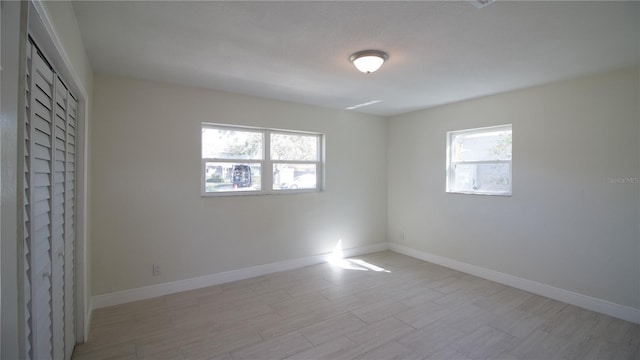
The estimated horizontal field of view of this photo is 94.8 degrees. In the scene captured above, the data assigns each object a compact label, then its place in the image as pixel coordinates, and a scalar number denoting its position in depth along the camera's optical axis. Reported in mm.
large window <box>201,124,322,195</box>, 3889
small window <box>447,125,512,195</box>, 3967
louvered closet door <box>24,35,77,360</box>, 1273
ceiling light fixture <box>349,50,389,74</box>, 2596
